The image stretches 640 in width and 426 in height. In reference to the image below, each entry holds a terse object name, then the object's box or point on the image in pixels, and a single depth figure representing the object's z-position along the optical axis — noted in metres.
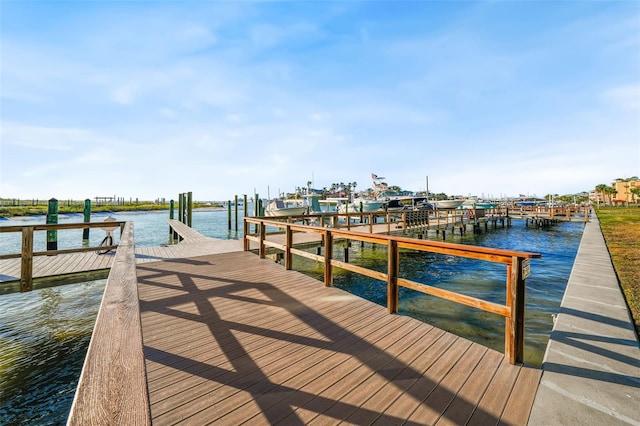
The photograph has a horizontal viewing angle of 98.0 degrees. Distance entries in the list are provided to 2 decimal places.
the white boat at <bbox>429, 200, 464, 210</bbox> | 33.84
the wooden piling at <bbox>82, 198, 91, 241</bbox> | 14.50
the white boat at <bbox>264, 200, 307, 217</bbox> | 26.59
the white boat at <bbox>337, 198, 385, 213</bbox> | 32.19
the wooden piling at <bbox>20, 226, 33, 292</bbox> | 5.93
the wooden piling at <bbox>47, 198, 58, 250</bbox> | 10.85
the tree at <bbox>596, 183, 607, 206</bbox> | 74.77
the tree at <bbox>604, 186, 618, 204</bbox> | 71.45
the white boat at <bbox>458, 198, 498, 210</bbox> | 36.50
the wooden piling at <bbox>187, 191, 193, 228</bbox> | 22.99
